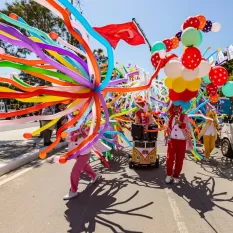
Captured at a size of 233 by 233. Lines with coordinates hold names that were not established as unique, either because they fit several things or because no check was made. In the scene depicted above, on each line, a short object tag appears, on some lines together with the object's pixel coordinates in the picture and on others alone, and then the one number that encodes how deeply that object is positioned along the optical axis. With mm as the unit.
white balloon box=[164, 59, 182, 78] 3781
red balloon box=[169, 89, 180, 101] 4316
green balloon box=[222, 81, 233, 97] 4059
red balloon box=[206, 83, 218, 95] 4605
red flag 3221
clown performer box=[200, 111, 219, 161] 7152
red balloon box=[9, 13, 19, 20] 2701
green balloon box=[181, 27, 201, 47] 3709
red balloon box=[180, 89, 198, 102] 4172
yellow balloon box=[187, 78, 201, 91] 3947
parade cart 6047
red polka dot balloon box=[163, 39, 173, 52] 4262
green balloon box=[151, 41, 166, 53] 3908
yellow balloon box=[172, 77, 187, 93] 3994
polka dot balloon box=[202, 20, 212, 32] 4270
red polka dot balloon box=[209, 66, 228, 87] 3971
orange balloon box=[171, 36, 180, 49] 4340
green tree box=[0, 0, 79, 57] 11211
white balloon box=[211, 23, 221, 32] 4258
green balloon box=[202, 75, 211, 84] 4387
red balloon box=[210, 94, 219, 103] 4813
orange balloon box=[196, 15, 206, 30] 4084
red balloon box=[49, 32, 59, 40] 2849
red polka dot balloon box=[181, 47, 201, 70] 3623
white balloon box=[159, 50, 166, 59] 3390
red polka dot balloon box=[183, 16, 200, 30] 3998
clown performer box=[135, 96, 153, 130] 6168
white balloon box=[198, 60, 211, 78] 3787
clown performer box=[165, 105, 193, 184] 5066
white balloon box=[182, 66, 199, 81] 3733
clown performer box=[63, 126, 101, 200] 4285
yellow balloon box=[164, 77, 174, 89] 4254
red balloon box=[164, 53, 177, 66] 3828
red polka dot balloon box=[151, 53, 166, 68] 3891
